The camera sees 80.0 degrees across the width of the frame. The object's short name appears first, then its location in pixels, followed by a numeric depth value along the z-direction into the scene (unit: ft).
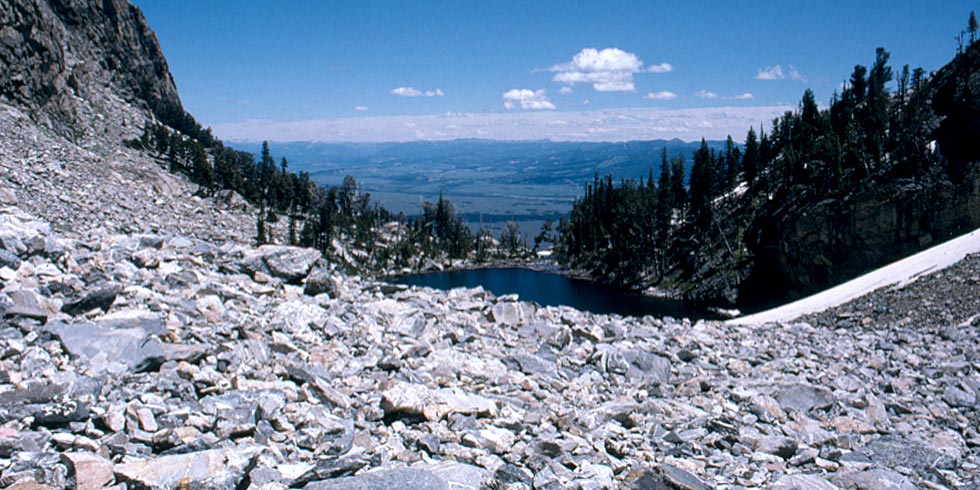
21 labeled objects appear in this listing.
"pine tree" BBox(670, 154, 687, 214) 338.75
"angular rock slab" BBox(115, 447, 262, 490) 22.31
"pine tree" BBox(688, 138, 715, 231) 302.23
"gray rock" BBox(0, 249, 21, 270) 39.99
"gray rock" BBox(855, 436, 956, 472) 33.99
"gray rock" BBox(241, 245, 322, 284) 59.82
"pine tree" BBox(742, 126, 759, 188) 321.11
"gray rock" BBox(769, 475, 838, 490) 28.81
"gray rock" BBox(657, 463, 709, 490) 27.02
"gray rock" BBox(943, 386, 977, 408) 46.65
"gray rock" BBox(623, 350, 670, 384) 47.32
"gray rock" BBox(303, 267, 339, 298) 58.80
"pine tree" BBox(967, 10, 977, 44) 332.94
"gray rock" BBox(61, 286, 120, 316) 38.00
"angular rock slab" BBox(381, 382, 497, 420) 32.48
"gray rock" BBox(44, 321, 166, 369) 32.45
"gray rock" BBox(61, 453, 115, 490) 21.66
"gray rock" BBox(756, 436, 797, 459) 33.42
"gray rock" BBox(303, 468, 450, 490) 23.83
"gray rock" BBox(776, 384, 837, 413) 42.47
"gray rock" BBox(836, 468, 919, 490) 29.66
